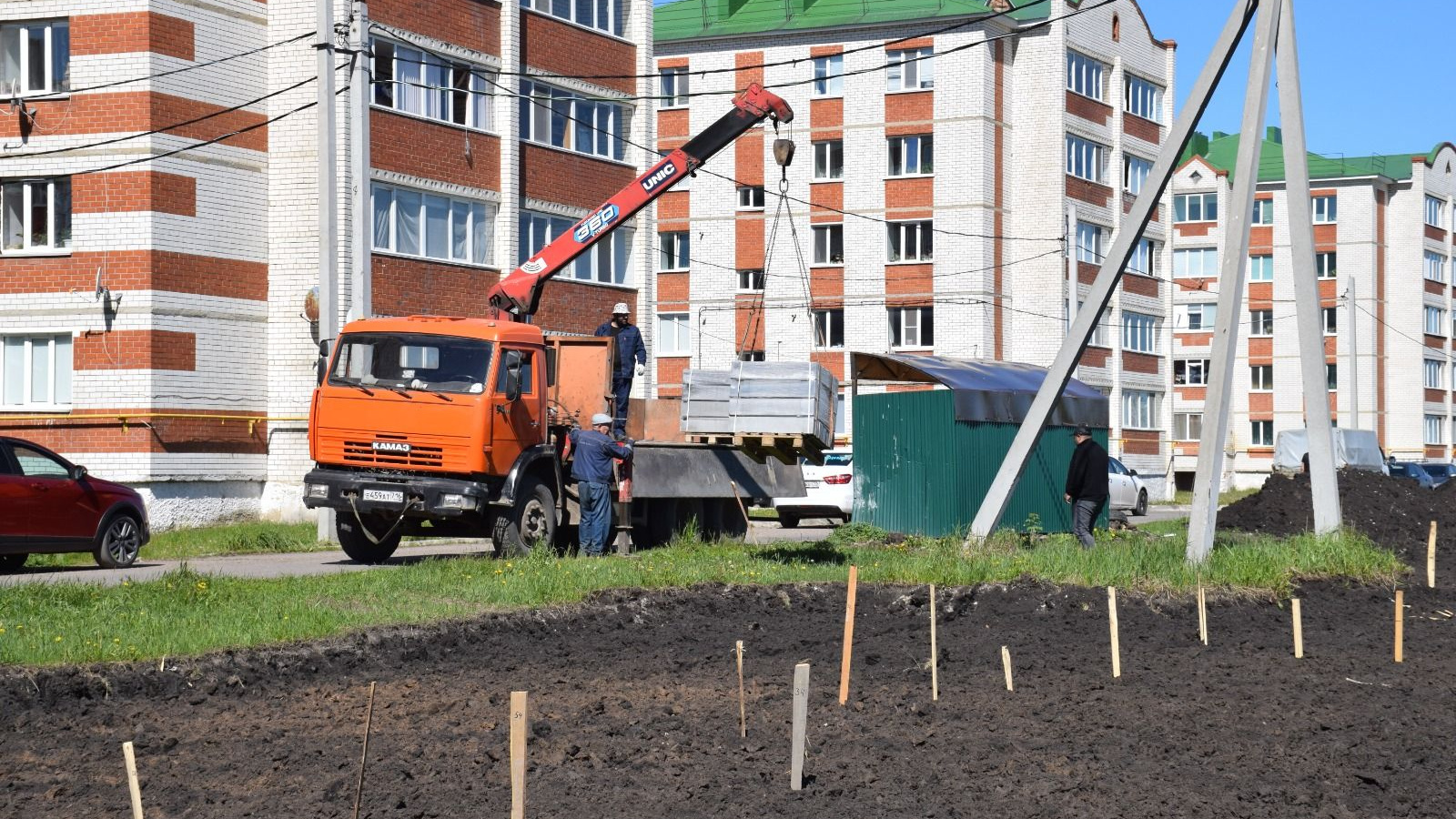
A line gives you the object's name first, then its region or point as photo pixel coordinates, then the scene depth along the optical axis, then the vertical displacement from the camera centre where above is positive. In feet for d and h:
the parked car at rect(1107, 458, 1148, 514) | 123.75 -5.53
